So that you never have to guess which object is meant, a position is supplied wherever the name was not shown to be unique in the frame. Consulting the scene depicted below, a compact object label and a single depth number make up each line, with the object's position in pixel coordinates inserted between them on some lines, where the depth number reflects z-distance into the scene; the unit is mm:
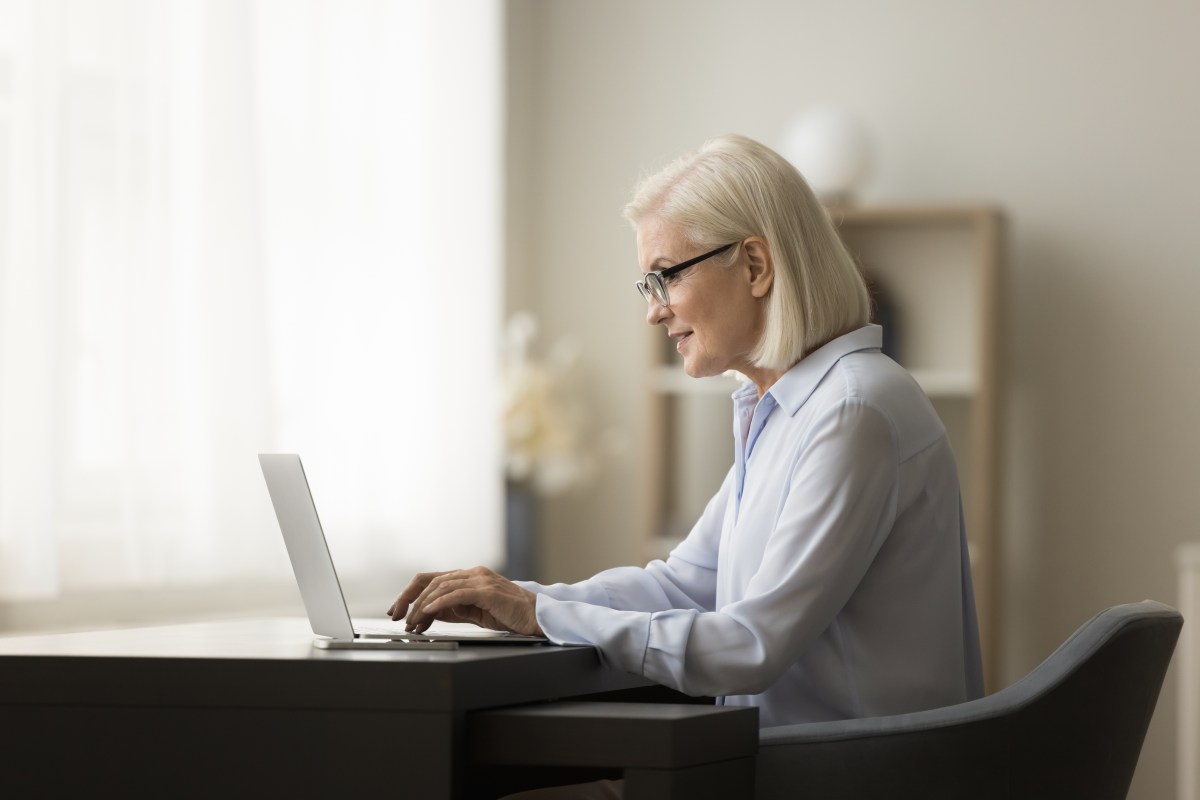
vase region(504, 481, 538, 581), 5659
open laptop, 2727
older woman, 2711
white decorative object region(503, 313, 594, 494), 5649
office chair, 2631
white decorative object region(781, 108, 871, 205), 5117
